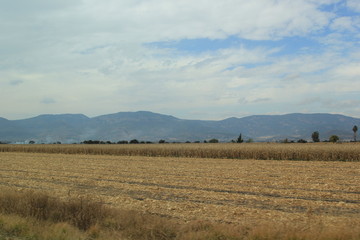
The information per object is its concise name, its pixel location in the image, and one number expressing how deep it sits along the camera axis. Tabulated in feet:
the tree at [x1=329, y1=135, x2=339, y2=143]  255.37
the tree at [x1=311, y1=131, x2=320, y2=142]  300.01
